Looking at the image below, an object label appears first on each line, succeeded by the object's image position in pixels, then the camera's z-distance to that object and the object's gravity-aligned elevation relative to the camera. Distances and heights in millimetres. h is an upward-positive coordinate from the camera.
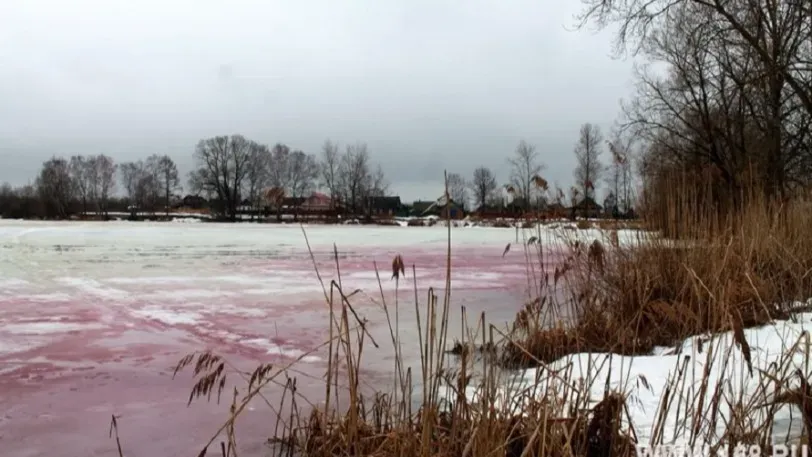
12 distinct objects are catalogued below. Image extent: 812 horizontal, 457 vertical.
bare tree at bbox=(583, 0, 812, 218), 6021 +2940
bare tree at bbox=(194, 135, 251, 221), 65500 +5740
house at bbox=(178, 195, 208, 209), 70125 +1728
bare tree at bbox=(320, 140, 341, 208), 66188 +4730
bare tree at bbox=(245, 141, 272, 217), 66438 +5295
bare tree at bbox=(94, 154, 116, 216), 73312 +5193
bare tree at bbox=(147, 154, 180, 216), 74875 +5611
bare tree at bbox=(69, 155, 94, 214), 71500 +5185
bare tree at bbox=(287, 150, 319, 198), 67688 +5072
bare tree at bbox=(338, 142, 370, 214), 63375 +3758
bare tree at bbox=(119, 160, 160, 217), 71812 +4041
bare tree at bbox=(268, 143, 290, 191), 67000 +6044
